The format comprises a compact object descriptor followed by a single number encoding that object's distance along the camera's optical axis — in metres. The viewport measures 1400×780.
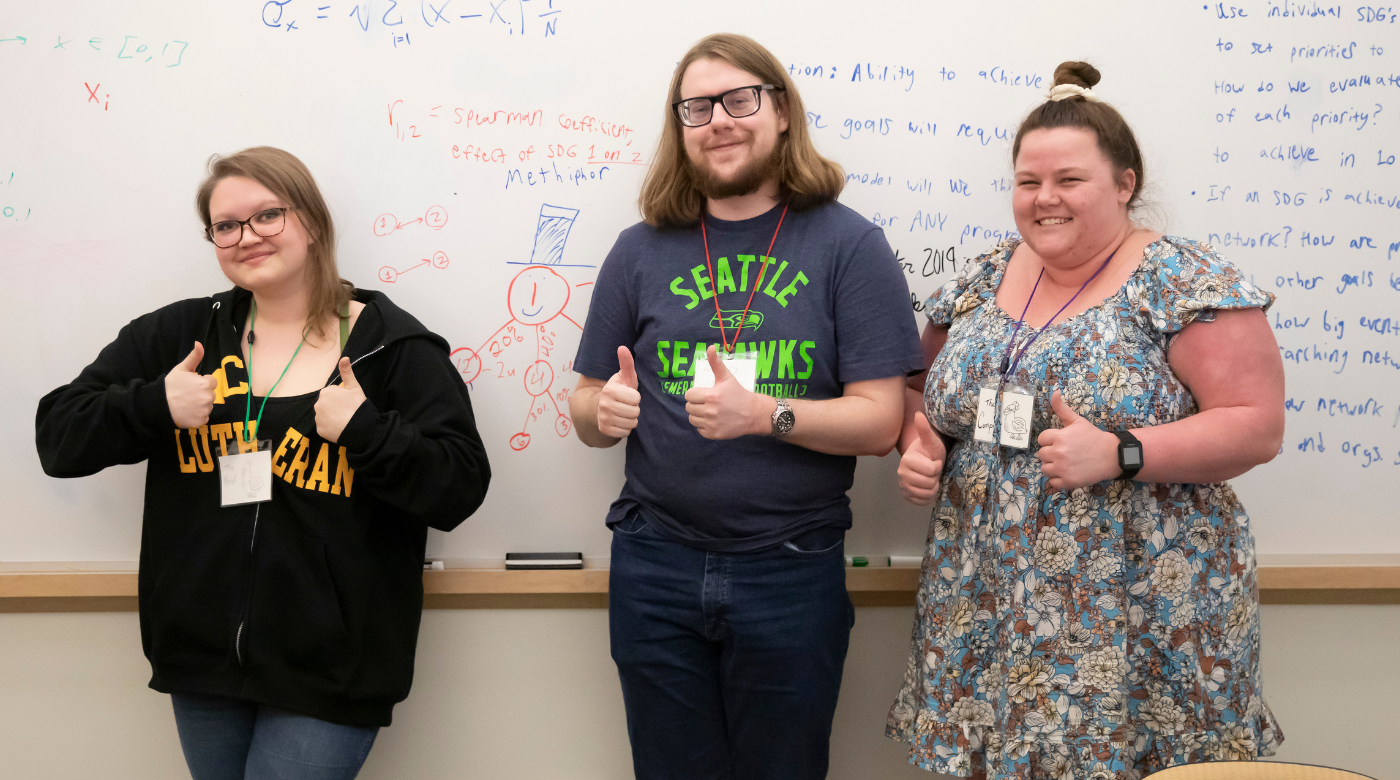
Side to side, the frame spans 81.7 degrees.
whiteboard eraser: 1.92
